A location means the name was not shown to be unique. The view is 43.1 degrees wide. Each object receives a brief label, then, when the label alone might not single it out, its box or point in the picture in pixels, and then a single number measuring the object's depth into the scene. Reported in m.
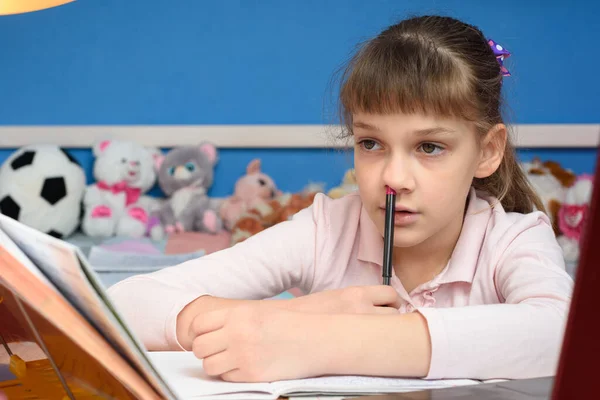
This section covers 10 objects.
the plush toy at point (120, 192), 2.54
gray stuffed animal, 2.55
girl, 0.69
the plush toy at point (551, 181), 2.36
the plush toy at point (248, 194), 2.52
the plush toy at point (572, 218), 2.33
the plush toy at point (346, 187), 2.45
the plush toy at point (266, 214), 2.40
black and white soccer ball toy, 2.43
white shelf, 2.64
